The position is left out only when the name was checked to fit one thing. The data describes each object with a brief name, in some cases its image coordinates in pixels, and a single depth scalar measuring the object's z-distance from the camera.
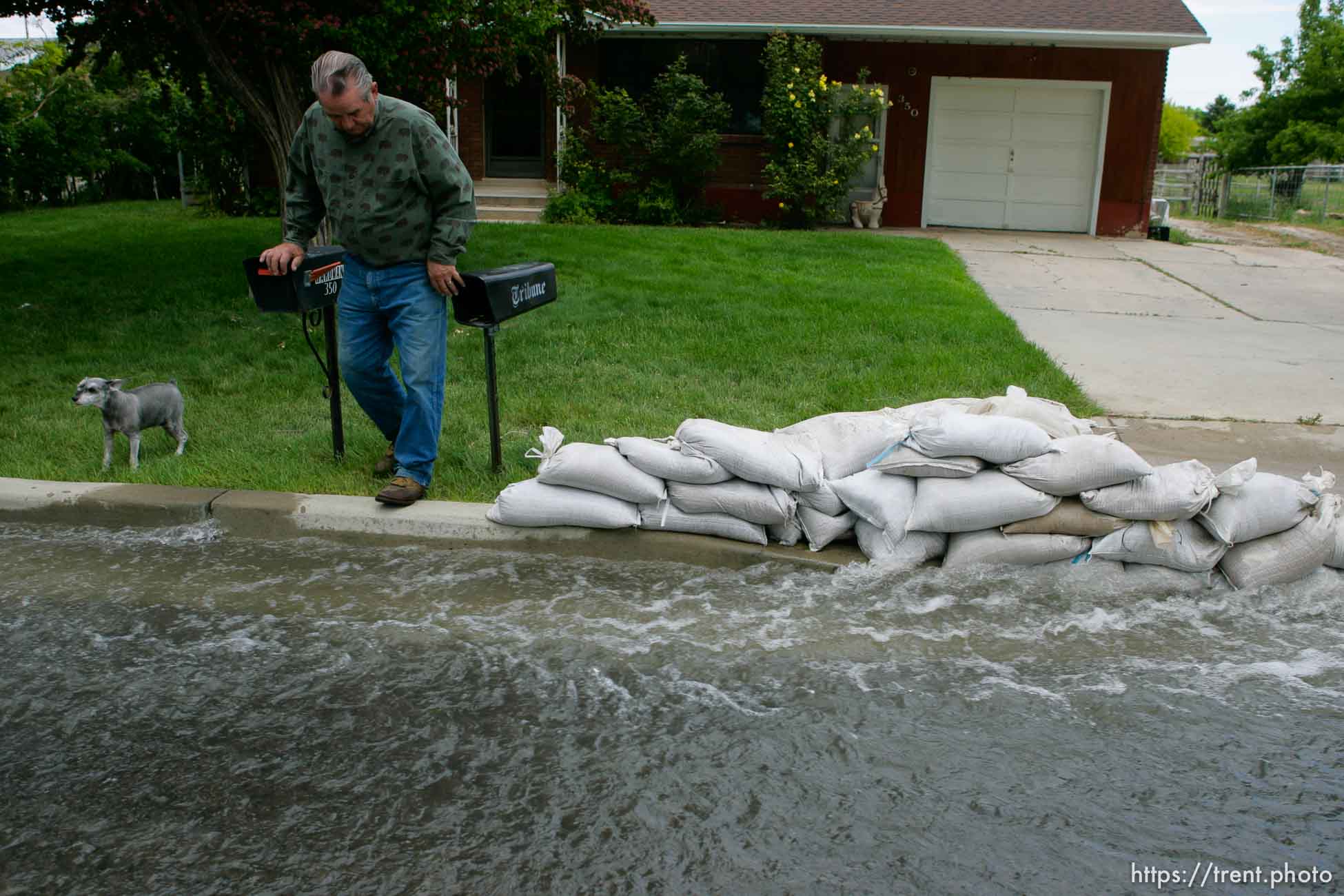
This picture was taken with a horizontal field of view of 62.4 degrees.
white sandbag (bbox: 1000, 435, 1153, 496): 4.28
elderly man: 4.56
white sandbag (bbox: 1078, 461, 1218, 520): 4.27
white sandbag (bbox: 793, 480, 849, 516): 4.58
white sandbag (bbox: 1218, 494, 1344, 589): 4.28
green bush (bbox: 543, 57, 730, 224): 15.97
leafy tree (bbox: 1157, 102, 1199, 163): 59.72
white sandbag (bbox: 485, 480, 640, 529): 4.60
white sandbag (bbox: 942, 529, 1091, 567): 4.41
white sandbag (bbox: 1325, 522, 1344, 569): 4.35
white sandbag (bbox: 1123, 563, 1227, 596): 4.35
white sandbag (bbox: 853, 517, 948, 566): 4.47
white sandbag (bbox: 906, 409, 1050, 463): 4.39
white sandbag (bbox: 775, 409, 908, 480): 4.67
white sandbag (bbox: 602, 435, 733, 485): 4.55
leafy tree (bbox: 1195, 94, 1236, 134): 85.93
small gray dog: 5.10
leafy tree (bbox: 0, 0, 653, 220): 8.45
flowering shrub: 15.88
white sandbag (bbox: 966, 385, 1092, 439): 4.88
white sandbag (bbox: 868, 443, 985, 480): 4.43
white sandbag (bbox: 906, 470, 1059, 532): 4.37
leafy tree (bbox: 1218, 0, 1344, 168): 31.75
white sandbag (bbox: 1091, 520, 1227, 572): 4.33
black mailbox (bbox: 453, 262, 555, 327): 4.79
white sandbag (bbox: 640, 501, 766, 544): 4.59
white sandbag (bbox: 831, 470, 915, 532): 4.45
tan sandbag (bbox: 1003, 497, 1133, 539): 4.38
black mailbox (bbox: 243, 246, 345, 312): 4.82
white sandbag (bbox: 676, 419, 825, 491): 4.49
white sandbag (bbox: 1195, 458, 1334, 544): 4.27
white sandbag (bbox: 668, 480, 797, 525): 4.54
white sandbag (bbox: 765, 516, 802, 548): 4.64
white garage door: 17.38
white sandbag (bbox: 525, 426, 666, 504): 4.57
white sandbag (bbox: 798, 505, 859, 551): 4.58
